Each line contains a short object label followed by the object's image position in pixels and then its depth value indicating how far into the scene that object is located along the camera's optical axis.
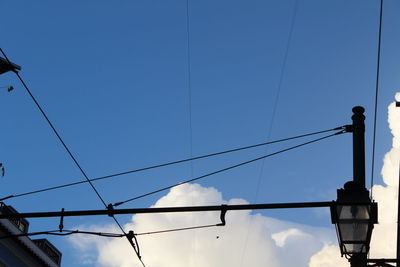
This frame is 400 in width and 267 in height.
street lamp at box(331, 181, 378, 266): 7.45
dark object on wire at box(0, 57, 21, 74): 15.98
